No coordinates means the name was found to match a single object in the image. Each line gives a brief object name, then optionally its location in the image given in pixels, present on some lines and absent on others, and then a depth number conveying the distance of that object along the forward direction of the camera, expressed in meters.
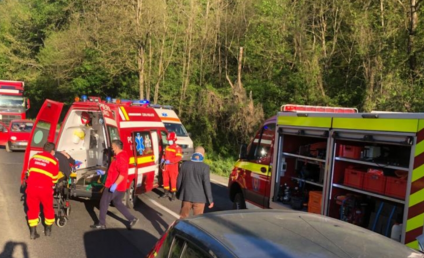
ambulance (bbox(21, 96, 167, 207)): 8.59
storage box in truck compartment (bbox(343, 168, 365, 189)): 5.77
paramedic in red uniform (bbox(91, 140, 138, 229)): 7.25
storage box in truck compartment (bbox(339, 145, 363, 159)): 5.93
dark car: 2.35
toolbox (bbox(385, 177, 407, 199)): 5.13
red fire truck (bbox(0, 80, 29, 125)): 27.53
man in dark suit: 6.66
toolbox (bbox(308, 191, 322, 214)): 6.35
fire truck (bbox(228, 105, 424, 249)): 4.79
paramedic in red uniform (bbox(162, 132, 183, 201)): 10.07
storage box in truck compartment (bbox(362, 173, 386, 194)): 5.44
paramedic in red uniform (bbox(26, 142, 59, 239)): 6.72
